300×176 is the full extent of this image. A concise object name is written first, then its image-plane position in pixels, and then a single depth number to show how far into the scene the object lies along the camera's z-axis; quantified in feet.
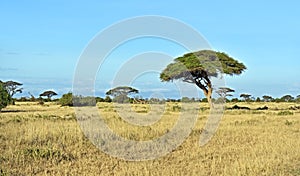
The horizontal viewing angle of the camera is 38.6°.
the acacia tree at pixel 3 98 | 107.14
